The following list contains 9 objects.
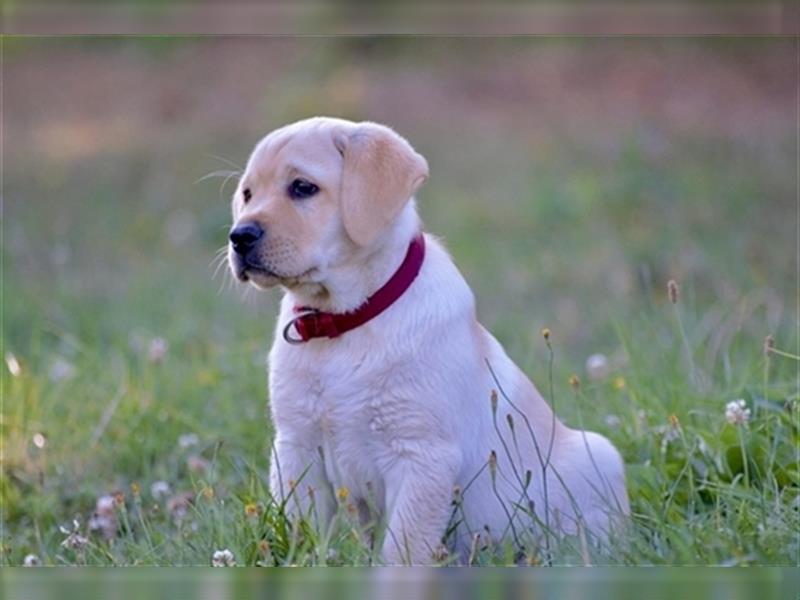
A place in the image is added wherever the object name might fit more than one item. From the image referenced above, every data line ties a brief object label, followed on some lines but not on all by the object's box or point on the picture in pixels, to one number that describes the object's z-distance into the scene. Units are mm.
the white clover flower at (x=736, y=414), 7406
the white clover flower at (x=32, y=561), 7012
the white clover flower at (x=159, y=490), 8130
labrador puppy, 6461
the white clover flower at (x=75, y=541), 6723
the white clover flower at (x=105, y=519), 7691
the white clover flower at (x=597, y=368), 9594
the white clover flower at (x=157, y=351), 9742
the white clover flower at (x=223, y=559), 6117
